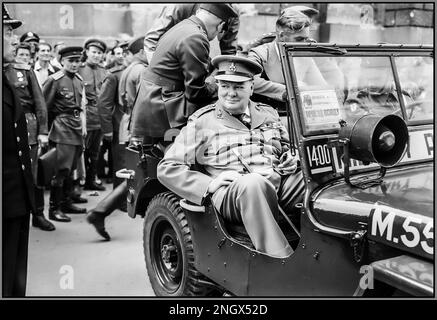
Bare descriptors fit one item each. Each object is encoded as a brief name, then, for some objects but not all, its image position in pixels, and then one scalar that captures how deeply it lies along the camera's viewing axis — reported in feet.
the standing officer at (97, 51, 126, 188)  23.82
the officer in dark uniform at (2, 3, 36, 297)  9.06
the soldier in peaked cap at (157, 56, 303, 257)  10.12
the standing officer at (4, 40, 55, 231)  16.90
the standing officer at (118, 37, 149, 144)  20.24
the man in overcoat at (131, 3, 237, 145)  11.86
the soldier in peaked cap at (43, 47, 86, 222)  19.80
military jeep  7.21
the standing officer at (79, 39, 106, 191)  24.34
